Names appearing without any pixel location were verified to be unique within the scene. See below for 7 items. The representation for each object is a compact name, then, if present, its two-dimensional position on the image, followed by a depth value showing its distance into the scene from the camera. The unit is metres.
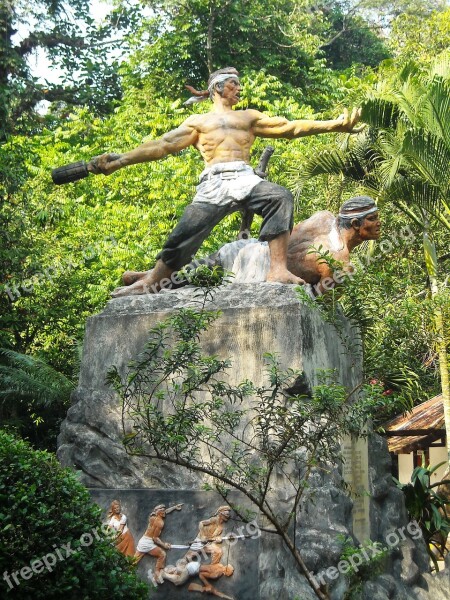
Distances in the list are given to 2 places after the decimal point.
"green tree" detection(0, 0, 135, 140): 19.58
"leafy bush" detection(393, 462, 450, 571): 11.50
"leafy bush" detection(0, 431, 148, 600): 5.00
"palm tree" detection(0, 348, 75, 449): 13.95
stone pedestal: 6.36
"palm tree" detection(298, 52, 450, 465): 11.79
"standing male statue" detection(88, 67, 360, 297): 7.59
